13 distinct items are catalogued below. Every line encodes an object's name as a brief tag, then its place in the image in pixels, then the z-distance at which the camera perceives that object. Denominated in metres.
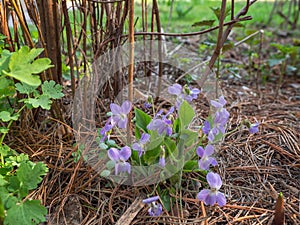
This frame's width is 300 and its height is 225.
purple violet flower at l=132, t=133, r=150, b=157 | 0.28
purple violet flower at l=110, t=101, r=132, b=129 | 0.28
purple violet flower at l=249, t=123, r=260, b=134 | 0.30
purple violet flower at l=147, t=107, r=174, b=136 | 0.28
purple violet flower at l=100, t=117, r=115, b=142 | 0.29
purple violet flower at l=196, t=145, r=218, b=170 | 0.28
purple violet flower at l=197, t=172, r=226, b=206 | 0.27
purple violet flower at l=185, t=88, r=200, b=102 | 0.31
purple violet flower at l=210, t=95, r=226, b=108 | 0.29
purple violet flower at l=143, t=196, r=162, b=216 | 0.27
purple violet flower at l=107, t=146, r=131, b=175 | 0.27
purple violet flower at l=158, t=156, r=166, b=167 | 0.27
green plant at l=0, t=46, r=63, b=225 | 0.24
